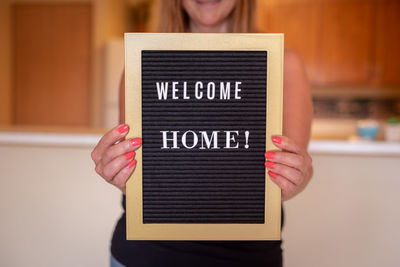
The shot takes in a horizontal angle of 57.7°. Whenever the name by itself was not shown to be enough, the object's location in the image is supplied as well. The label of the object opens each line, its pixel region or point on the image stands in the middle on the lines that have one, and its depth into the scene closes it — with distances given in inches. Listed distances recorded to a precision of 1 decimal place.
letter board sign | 22.1
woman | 31.0
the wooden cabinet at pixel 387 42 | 134.3
